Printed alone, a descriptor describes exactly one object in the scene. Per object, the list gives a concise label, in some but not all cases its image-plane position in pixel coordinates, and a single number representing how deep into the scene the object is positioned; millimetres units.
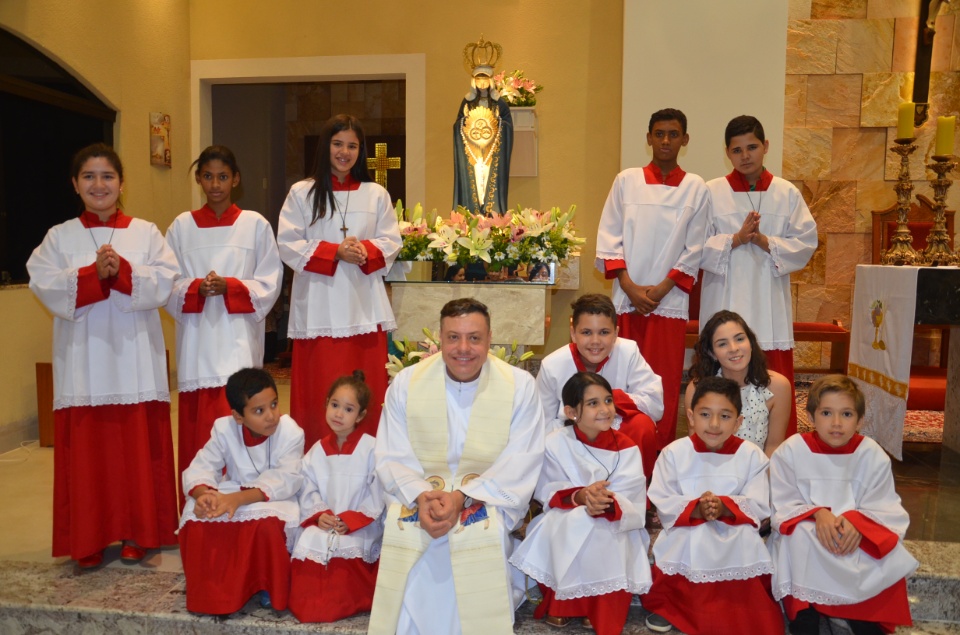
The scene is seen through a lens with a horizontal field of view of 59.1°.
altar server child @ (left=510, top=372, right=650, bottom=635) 3219
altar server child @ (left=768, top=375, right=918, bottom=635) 3117
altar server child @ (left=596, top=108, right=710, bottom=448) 4469
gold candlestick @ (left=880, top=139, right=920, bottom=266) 5180
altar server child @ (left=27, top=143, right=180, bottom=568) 3721
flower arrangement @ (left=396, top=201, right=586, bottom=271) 4719
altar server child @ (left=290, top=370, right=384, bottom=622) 3324
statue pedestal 4750
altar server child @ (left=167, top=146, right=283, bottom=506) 4059
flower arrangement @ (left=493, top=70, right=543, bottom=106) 6766
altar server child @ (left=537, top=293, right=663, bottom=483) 3777
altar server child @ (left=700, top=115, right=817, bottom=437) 4469
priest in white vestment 3176
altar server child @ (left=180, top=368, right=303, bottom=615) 3328
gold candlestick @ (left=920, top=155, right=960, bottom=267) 5043
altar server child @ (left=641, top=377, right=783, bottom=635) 3209
